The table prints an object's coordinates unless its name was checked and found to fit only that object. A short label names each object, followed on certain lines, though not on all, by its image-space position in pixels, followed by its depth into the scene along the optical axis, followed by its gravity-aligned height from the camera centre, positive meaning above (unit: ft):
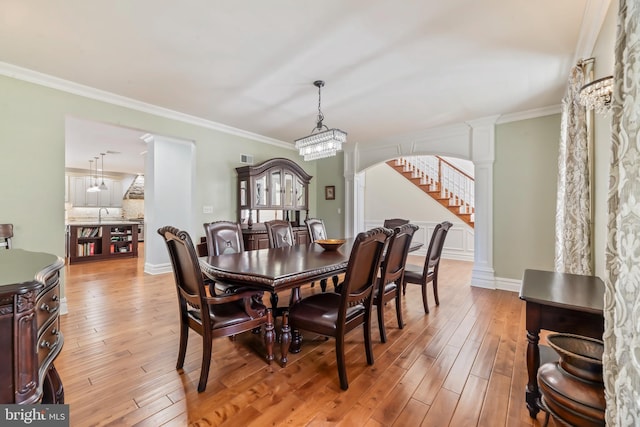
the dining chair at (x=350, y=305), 5.90 -2.19
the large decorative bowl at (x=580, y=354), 3.53 -1.90
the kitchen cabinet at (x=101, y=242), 19.16 -2.09
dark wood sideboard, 2.83 -1.25
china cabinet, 15.52 +1.04
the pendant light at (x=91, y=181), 28.52 +3.21
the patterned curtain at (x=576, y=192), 7.34 +0.55
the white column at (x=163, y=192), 16.81 +1.28
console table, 4.44 -1.60
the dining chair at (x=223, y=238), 9.44 -0.88
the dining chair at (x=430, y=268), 10.11 -2.08
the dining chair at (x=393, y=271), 7.66 -1.69
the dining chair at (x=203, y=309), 5.75 -2.22
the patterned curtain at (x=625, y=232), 2.43 -0.17
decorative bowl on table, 9.57 -1.09
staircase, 22.77 +2.64
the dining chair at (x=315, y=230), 12.78 -0.79
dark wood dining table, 6.14 -1.31
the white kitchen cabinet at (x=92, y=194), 28.04 +1.89
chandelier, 9.83 +2.51
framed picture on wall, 20.52 +1.49
